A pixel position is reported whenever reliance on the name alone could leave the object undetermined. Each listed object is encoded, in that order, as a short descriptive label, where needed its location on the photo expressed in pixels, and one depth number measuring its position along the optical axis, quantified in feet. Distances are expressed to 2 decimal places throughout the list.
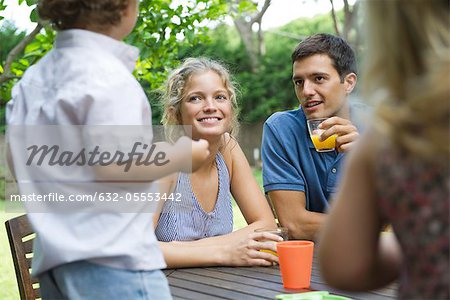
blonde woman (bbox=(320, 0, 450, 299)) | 2.23
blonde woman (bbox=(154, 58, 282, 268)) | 7.43
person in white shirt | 3.98
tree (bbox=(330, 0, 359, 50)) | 36.56
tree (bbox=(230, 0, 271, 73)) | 49.47
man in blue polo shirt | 8.27
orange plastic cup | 5.47
